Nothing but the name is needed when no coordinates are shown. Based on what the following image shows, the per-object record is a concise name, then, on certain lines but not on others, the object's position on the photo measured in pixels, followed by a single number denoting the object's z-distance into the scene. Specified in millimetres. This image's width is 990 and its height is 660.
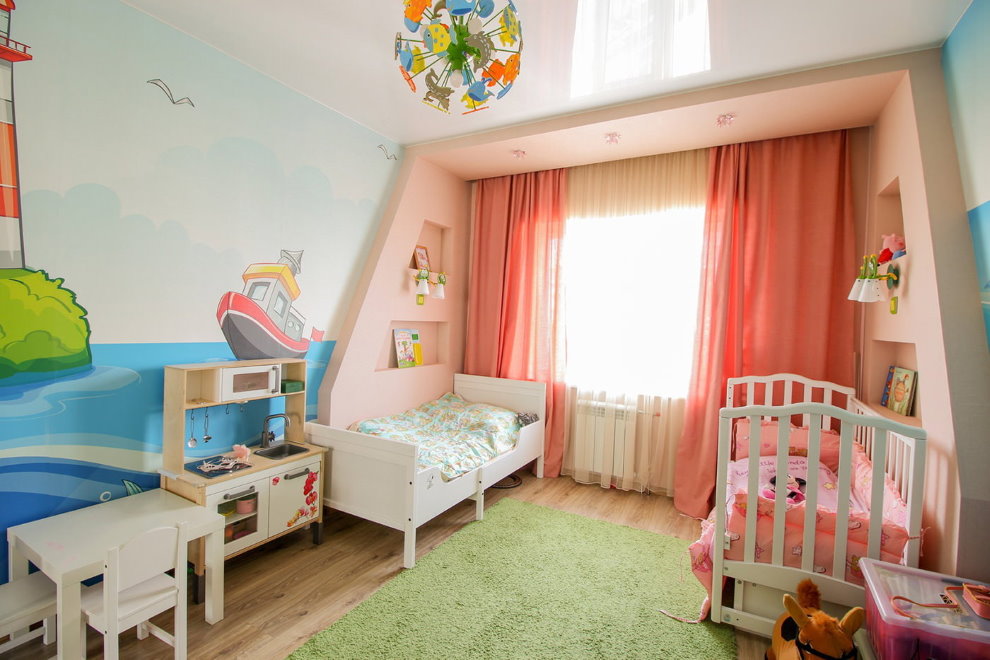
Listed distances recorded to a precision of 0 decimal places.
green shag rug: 2062
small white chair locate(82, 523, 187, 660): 1616
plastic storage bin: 1449
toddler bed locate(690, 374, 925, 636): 1915
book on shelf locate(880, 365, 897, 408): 2898
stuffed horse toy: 1612
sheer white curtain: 3717
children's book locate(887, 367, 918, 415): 2551
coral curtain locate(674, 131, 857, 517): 3205
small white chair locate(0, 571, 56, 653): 1734
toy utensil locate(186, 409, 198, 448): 2631
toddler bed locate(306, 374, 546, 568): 2732
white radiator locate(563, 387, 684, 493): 3791
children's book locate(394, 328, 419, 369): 4027
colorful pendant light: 1495
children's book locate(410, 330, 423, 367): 4230
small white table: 1715
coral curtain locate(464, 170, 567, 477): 4230
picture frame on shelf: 4191
